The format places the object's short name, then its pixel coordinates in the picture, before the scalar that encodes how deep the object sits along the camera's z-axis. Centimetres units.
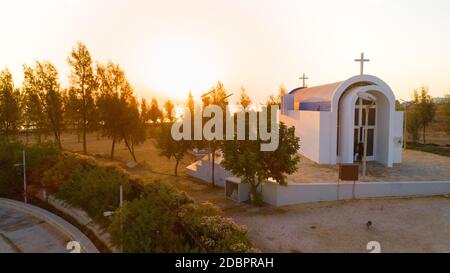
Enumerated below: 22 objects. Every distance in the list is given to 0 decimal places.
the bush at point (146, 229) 777
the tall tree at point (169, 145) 2372
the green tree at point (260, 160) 1488
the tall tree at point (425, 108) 3975
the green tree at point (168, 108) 6694
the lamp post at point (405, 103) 2599
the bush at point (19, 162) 1434
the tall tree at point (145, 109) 6434
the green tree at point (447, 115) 3416
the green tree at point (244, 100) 4708
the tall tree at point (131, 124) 2994
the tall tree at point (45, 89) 3138
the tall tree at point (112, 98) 2973
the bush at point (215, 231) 805
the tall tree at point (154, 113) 6744
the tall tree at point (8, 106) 2891
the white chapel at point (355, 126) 2142
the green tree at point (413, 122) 3975
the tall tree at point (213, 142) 2056
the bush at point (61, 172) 1351
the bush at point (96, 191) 1085
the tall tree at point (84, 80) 3209
